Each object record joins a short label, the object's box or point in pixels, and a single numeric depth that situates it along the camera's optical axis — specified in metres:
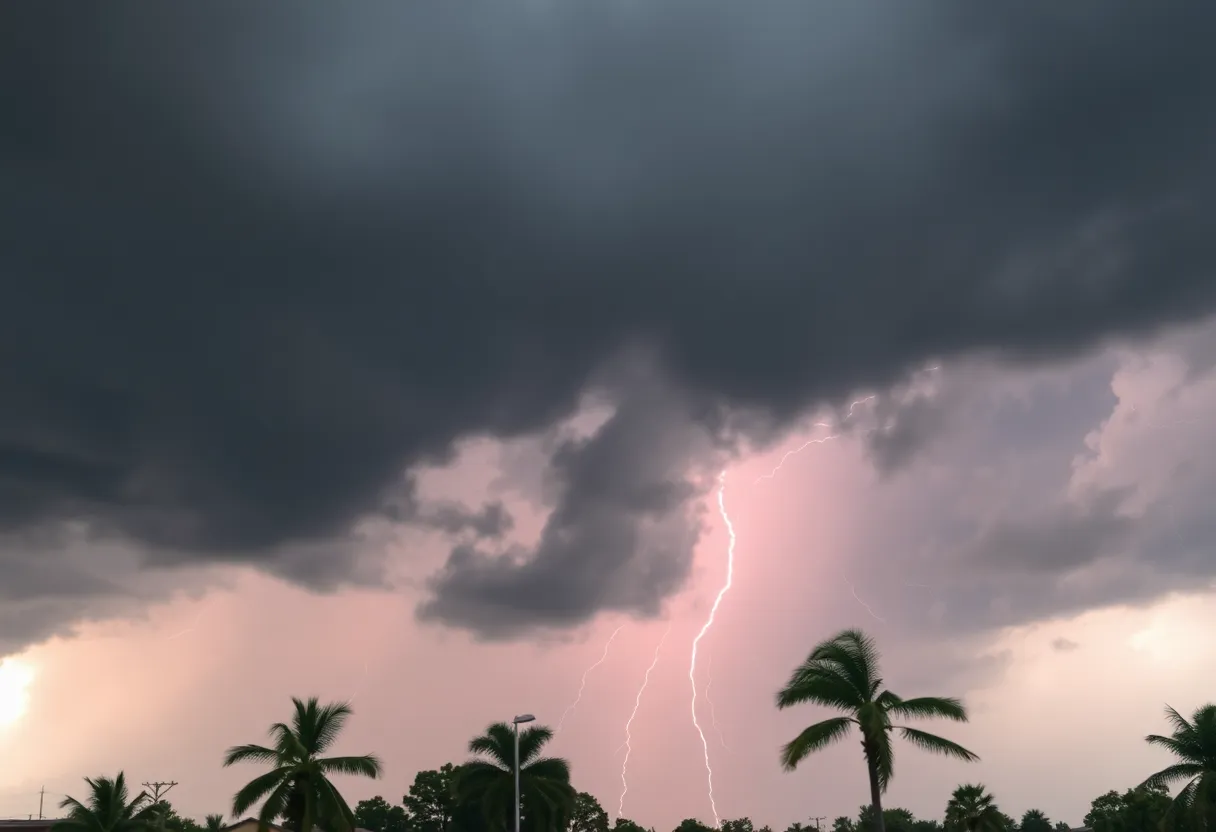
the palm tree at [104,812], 52.78
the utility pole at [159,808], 66.75
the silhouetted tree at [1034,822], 117.00
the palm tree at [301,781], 44.47
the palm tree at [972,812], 59.31
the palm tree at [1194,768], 47.03
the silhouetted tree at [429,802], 108.06
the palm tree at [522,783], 65.19
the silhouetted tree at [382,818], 112.44
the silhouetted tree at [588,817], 118.88
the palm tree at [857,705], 30.25
